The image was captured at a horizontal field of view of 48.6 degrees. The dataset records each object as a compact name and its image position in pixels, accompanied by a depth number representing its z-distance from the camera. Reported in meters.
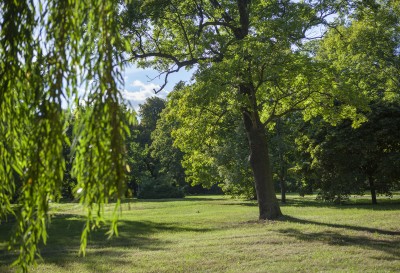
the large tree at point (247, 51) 15.49
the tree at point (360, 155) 24.39
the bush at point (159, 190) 52.78
